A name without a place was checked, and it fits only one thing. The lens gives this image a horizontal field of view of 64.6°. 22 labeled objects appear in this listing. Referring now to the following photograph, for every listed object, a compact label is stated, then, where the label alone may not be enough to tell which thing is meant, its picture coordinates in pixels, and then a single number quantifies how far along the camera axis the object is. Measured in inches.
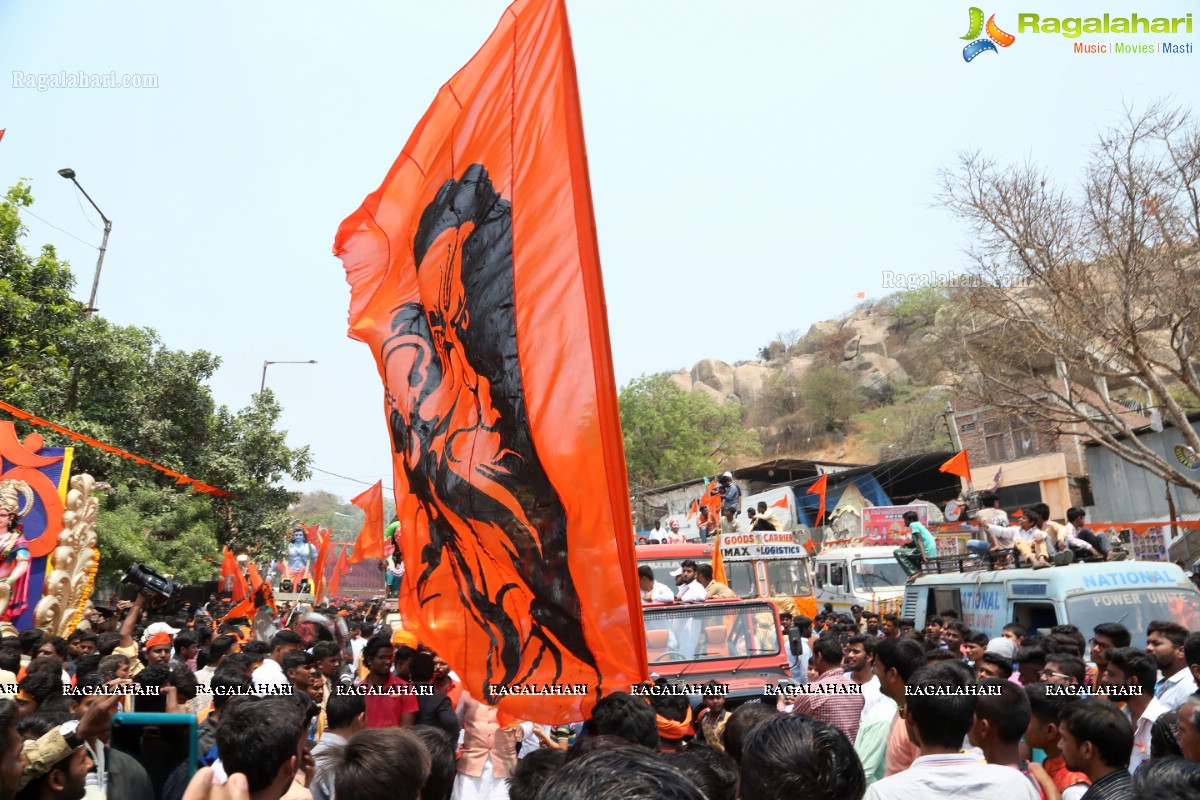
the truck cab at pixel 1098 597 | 332.5
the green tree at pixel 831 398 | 2578.7
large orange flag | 157.1
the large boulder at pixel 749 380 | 3053.6
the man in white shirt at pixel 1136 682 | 188.5
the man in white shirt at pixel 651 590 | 389.8
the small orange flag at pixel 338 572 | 754.8
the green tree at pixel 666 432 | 2091.5
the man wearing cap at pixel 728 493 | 817.5
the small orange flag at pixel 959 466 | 844.6
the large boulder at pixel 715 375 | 3175.2
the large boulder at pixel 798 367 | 2895.2
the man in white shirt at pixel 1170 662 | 208.4
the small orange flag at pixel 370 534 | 616.5
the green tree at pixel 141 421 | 690.8
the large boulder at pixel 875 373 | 2632.9
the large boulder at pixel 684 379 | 3341.5
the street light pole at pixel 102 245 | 776.9
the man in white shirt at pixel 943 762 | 117.6
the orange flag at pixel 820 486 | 1117.2
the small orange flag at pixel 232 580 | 642.8
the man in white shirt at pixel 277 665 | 242.1
